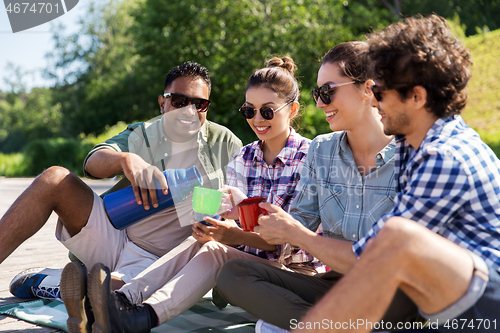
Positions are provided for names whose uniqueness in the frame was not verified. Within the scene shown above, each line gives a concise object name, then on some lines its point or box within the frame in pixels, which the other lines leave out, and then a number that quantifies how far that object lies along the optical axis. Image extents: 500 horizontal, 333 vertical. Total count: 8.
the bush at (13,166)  17.36
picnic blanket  2.45
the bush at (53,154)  17.11
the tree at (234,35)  12.91
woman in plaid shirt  2.51
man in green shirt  2.42
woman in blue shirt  1.96
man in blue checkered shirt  1.33
